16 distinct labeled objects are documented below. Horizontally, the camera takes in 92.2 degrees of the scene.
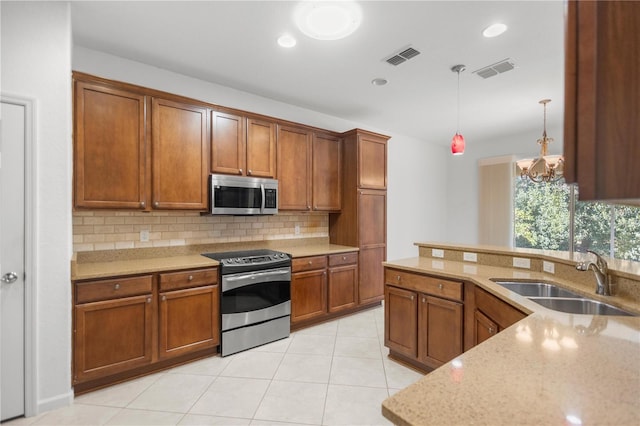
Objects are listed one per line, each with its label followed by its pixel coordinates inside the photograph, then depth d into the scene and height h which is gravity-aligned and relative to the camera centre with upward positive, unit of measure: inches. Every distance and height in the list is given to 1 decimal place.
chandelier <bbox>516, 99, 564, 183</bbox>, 140.1 +20.9
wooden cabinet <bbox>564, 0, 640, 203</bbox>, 15.5 +5.9
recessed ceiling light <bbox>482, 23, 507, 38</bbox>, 97.5 +58.6
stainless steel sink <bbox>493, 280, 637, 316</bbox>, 70.5 -22.3
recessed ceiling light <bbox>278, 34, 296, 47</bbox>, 103.0 +58.5
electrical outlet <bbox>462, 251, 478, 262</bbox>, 113.1 -16.8
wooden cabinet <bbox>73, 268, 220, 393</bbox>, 92.4 -37.3
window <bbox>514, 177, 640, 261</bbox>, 184.2 -7.7
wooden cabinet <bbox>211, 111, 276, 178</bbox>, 128.2 +29.0
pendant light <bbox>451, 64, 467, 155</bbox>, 122.4 +27.6
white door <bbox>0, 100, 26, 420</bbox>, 80.1 -12.7
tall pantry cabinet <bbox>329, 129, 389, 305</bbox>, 165.2 +1.9
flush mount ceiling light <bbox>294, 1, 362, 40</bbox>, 85.3 +55.4
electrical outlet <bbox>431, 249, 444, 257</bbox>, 123.7 -16.7
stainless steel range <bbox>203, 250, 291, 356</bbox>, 118.3 -35.5
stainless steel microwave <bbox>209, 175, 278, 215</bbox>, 125.7 +7.0
